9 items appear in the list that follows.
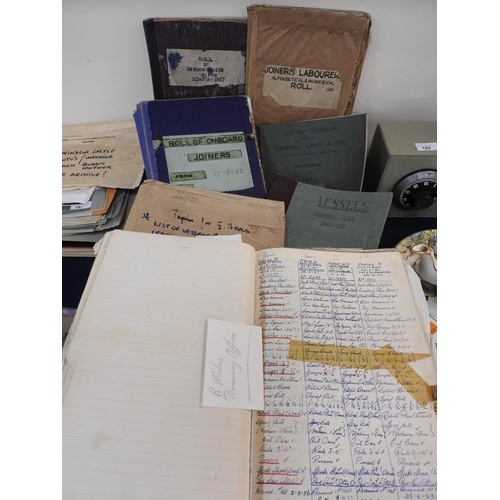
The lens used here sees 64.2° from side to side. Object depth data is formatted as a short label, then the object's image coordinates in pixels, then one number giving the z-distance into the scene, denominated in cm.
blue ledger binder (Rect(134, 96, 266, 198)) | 93
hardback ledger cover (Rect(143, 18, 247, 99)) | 87
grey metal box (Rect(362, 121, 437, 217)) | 93
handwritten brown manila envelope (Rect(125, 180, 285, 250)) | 85
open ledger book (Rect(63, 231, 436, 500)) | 45
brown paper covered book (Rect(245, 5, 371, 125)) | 86
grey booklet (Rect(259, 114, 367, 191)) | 100
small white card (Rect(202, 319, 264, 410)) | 51
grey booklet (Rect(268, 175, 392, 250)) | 87
